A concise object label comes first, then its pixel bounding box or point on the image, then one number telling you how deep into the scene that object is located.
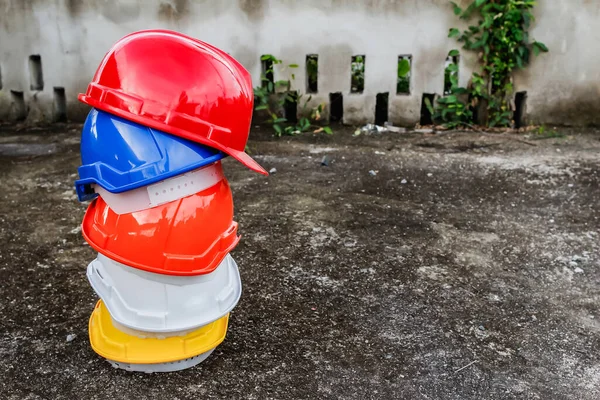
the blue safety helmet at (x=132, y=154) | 1.94
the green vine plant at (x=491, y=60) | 5.82
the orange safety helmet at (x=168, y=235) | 2.03
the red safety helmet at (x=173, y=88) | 1.92
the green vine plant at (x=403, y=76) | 6.09
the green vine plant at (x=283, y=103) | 6.05
